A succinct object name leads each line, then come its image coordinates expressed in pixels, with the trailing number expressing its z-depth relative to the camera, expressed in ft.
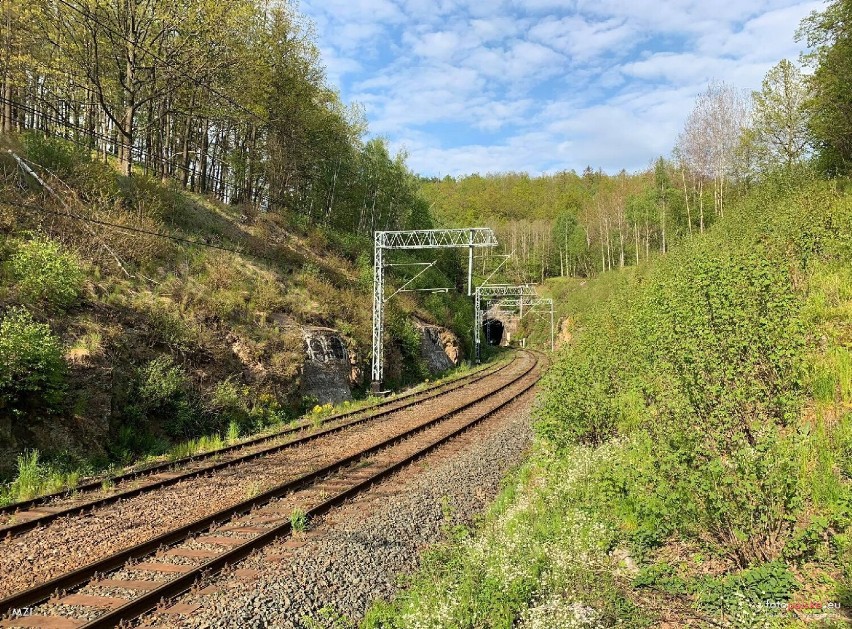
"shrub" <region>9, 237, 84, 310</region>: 44.11
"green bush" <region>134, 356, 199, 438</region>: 47.01
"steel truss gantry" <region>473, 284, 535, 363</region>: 144.70
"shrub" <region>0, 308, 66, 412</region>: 35.53
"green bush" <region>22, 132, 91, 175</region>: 62.80
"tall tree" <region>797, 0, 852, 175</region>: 67.51
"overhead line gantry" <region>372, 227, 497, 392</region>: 80.59
